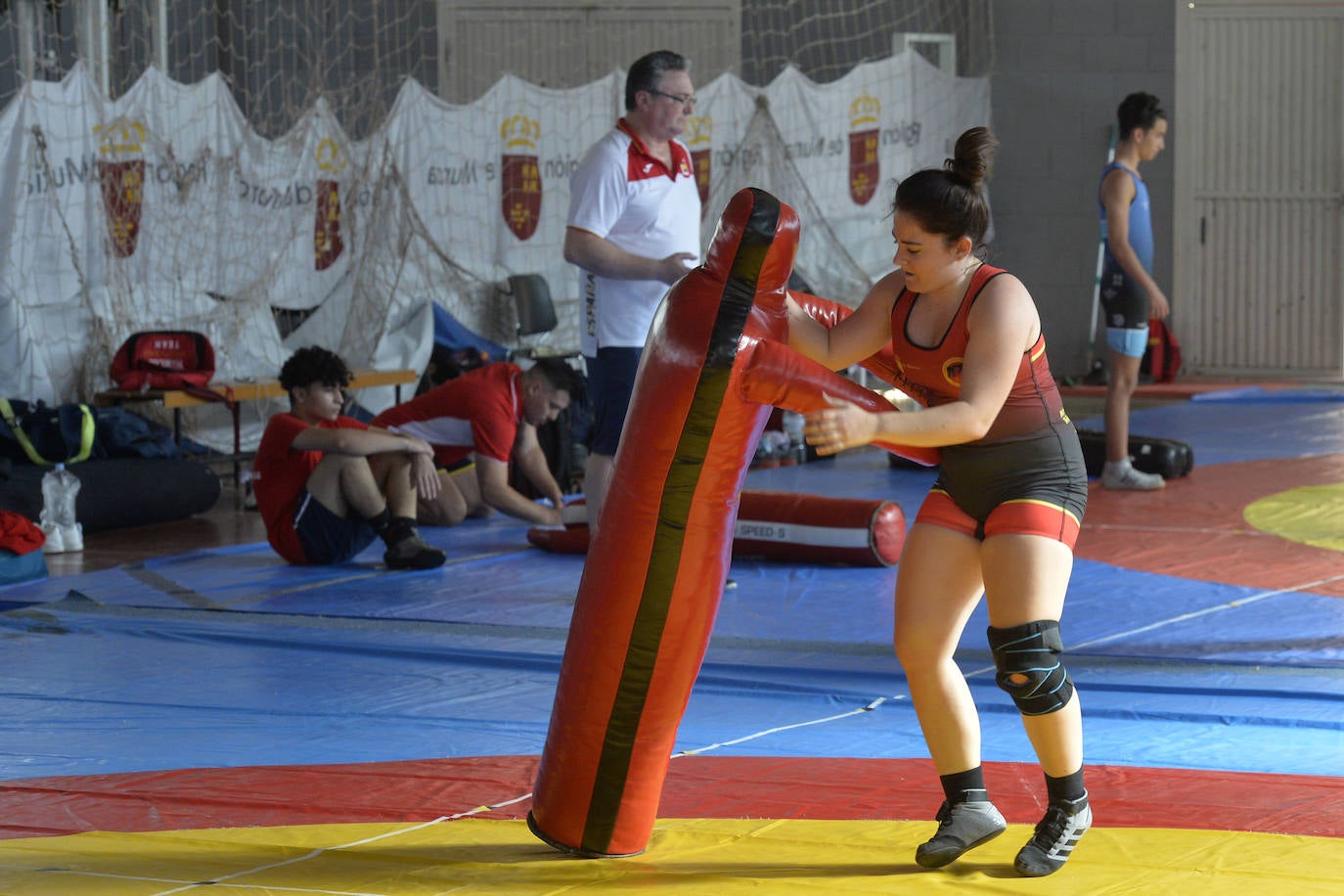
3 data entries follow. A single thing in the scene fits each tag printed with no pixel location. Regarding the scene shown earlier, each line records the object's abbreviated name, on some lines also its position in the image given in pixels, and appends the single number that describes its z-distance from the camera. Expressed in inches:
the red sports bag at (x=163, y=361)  600.4
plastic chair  756.0
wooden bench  590.9
